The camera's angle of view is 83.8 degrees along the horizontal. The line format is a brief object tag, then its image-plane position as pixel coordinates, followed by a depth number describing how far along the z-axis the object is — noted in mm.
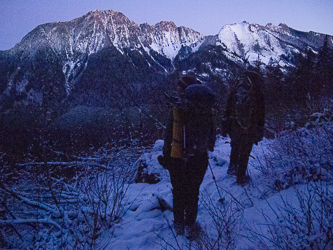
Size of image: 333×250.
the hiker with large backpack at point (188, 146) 2184
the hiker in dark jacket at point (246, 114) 3055
